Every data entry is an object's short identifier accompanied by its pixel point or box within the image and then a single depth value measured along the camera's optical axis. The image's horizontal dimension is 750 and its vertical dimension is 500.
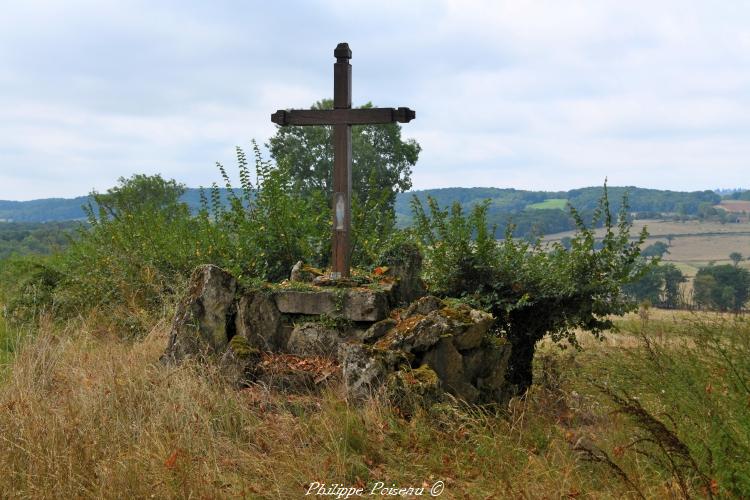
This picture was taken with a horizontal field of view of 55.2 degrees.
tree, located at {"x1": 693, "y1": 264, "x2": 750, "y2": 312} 49.00
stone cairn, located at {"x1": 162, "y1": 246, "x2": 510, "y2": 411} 6.51
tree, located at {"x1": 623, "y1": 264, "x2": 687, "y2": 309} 42.41
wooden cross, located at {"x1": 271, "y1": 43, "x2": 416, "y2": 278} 8.19
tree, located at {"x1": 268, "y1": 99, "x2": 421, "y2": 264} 34.97
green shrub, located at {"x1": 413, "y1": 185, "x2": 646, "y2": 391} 8.85
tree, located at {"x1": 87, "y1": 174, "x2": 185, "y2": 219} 49.16
